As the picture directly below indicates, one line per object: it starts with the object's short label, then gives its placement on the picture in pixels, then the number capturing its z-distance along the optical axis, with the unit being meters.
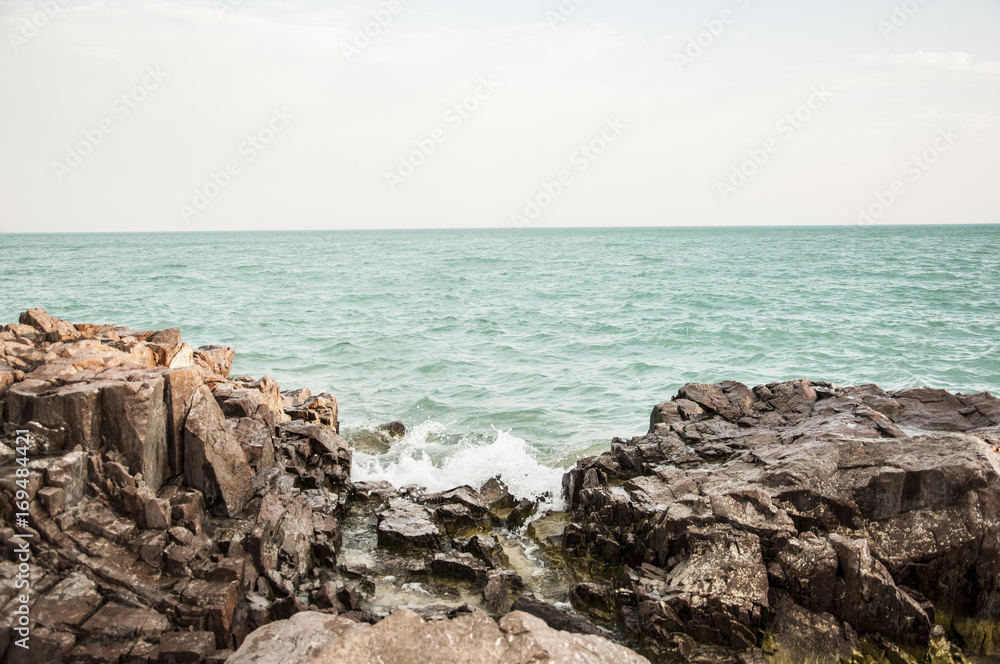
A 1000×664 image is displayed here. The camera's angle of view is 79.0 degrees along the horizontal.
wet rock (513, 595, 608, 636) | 7.58
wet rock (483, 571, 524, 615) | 8.16
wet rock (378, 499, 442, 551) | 9.62
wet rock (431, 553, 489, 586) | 8.73
